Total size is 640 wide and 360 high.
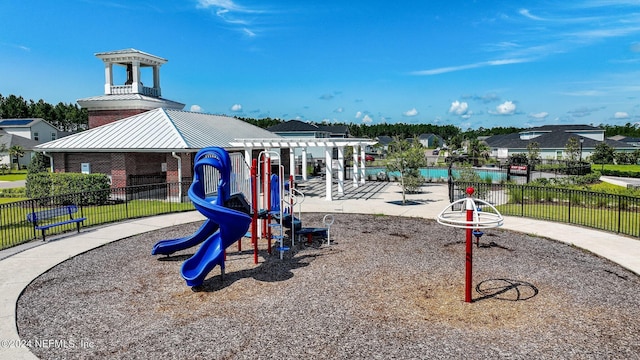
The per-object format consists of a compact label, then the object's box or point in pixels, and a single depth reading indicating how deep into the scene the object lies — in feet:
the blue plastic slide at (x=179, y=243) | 36.58
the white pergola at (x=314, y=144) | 75.56
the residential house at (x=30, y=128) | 204.44
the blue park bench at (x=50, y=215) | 42.20
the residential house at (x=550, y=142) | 203.51
